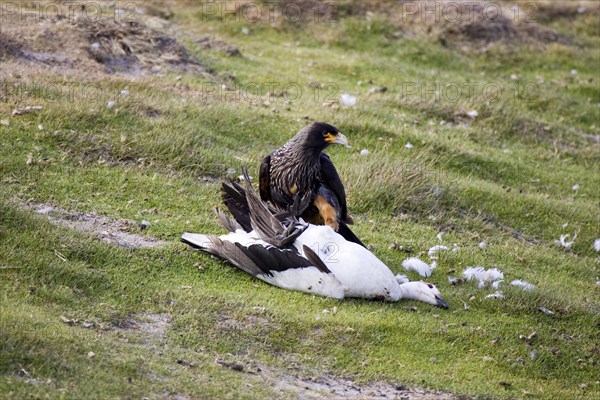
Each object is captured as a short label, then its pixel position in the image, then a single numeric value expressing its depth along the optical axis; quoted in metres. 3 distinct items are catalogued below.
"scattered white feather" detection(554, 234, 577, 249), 19.22
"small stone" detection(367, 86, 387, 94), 25.53
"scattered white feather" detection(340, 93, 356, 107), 23.66
